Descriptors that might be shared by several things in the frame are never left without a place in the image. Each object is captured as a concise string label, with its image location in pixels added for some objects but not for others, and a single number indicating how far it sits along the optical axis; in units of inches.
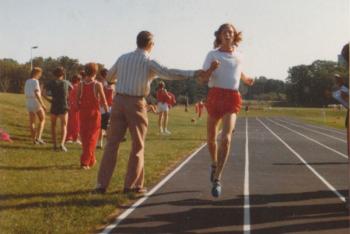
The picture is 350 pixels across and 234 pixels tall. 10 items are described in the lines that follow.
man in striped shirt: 284.7
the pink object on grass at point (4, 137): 552.1
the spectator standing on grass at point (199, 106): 1797.2
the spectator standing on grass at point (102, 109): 522.6
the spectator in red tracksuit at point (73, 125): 577.4
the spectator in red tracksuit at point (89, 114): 387.5
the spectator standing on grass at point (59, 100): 495.7
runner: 282.7
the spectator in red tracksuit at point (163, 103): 847.7
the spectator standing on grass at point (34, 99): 522.0
